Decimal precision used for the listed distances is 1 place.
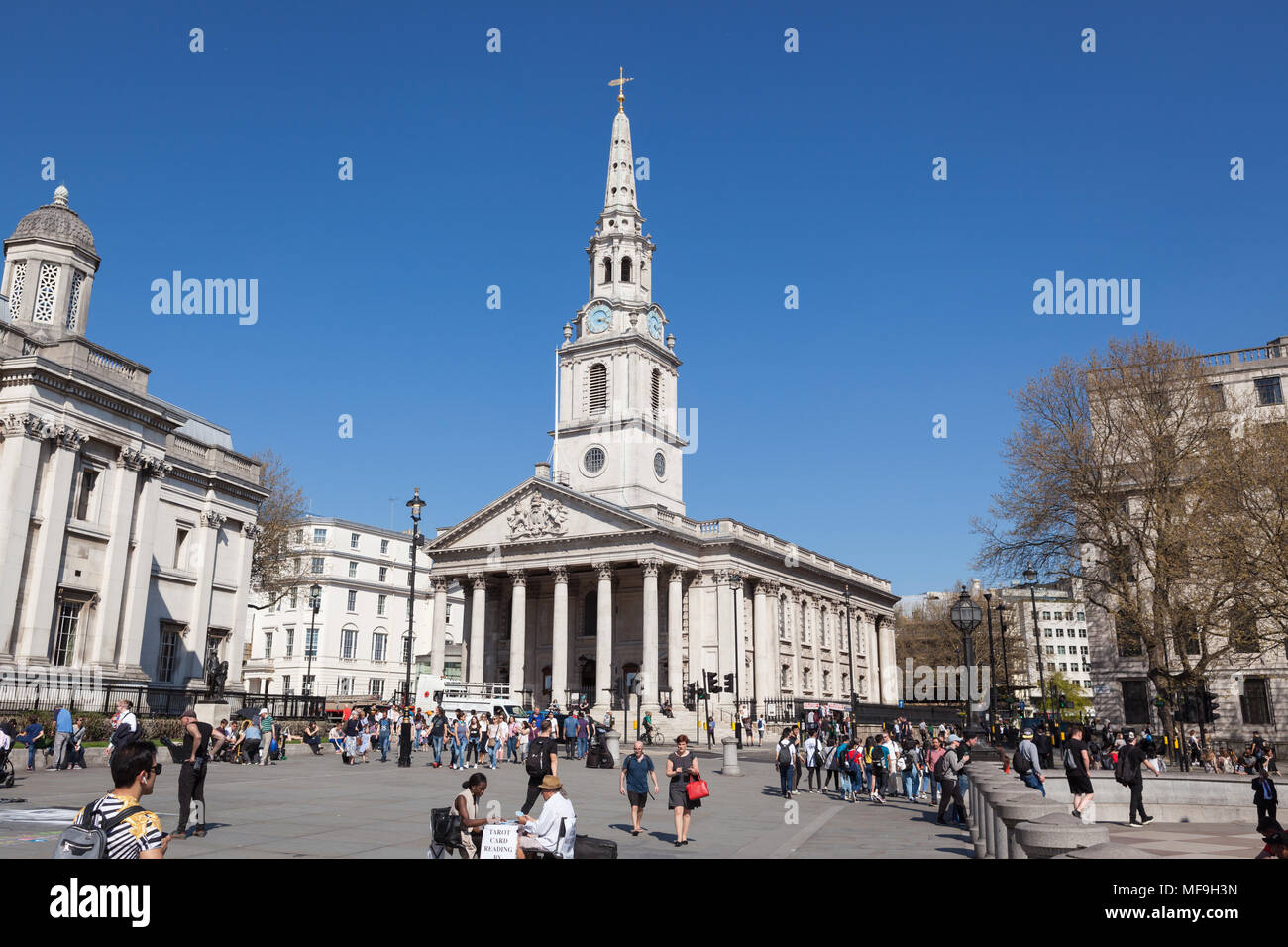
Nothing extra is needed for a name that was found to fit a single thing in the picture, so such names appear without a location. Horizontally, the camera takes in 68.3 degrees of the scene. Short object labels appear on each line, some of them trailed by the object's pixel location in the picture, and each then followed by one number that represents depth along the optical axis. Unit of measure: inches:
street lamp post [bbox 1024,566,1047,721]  1395.2
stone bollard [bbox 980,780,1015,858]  444.1
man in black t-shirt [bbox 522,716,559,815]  553.9
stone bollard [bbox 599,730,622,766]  1310.3
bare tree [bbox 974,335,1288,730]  1251.2
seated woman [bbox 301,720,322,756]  1302.9
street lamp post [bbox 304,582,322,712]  2099.3
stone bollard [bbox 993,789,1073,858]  386.0
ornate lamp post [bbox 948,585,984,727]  834.2
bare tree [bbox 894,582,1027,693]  3636.8
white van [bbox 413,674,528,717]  1760.6
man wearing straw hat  378.9
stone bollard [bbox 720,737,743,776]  1190.3
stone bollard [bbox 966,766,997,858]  546.9
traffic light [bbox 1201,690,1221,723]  1131.9
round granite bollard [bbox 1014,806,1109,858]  288.7
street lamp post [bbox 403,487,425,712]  1258.0
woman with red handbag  574.6
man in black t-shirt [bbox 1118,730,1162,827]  685.9
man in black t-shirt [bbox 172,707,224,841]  501.0
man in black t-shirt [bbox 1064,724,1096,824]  653.9
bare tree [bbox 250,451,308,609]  2086.6
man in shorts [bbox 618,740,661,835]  606.5
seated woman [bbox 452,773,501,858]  392.5
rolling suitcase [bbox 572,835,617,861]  386.3
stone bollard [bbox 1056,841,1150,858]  261.3
